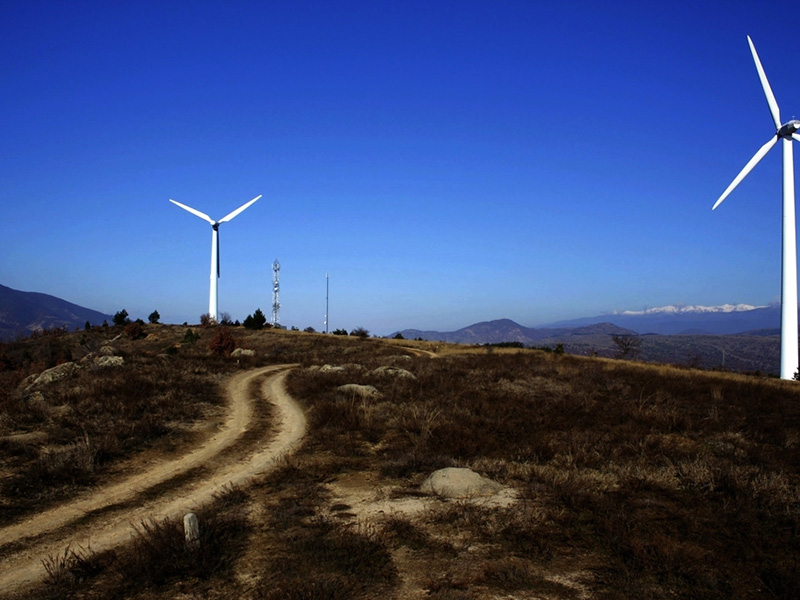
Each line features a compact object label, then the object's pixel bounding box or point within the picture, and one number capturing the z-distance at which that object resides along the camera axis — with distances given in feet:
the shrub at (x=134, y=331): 229.45
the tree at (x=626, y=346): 247.91
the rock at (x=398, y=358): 132.98
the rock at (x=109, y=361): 94.68
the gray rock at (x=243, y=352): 141.73
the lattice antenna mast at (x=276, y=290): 356.96
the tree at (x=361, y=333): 245.63
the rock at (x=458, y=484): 37.82
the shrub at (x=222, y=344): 149.28
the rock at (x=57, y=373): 86.22
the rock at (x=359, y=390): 76.48
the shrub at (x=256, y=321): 257.75
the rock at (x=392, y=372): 96.48
